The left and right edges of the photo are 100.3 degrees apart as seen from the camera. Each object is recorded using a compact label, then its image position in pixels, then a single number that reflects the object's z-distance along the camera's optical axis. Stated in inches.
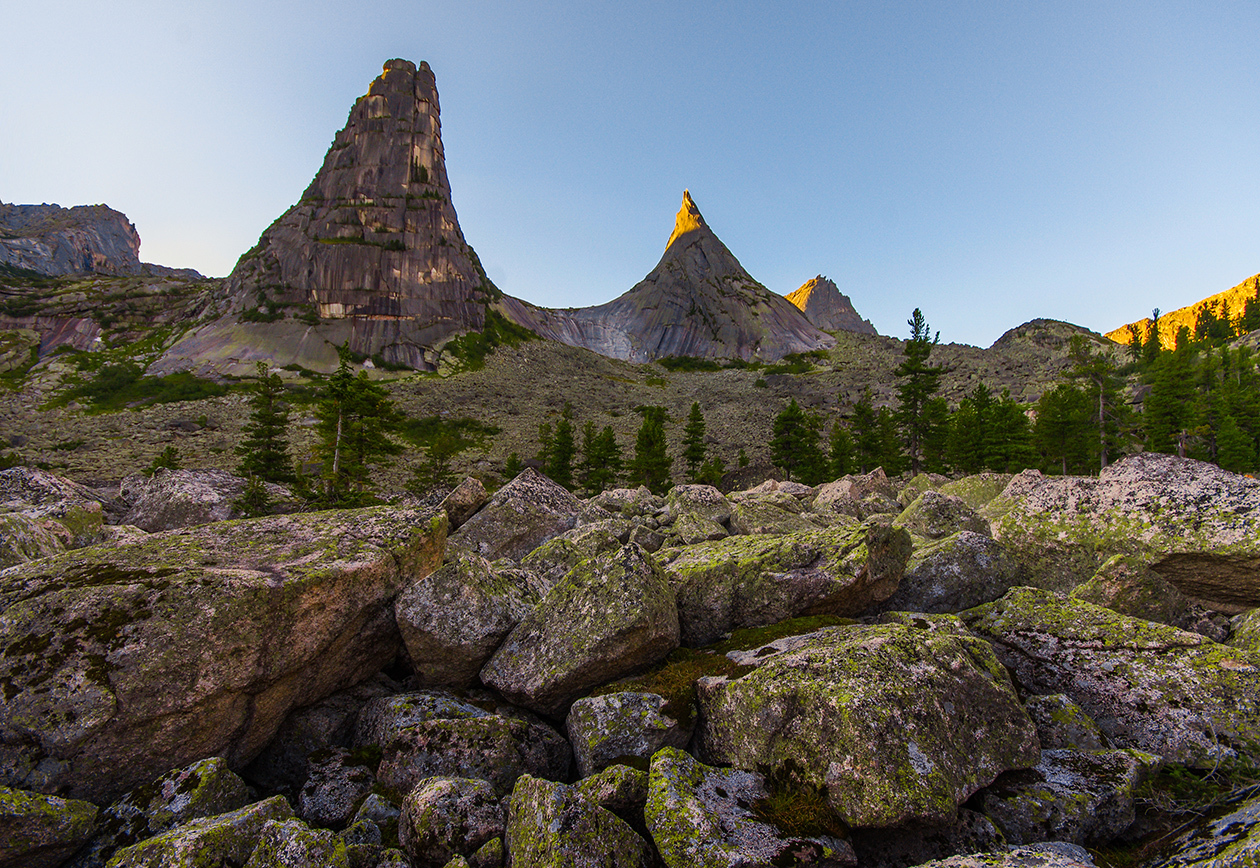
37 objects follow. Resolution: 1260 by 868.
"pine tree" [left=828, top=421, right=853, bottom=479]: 2748.5
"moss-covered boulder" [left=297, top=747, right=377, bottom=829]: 241.6
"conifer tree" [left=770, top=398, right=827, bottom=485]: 2807.6
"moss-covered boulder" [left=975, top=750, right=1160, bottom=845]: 205.3
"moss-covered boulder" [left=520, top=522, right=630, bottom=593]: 442.9
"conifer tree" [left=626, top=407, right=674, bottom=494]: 2706.7
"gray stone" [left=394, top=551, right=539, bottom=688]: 303.3
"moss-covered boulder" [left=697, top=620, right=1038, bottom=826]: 197.2
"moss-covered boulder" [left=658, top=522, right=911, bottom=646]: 337.1
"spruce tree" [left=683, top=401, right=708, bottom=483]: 3002.0
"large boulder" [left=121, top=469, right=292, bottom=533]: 621.6
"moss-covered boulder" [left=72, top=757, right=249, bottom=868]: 206.1
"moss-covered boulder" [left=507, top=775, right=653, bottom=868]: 183.2
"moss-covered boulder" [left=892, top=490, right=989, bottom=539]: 535.1
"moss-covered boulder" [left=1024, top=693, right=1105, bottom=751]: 249.0
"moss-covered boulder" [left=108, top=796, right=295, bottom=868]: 180.4
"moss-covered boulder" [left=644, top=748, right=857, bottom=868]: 181.2
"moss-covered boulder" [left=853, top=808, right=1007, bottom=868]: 196.2
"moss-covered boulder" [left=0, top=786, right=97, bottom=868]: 183.5
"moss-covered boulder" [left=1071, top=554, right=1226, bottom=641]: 343.9
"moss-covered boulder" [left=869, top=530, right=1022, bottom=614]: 383.9
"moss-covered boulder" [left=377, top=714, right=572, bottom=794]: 252.2
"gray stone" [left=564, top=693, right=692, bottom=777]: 248.5
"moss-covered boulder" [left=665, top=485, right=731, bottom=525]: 692.1
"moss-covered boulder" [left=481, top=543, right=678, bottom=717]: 283.0
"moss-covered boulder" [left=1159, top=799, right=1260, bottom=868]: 147.0
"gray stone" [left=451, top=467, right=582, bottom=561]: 568.7
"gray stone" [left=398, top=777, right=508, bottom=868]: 203.9
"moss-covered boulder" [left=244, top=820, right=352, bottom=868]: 183.5
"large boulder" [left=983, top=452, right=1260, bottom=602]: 380.2
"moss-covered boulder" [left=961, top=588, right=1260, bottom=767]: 246.5
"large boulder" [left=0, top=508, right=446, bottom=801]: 223.5
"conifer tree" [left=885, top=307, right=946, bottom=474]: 2691.9
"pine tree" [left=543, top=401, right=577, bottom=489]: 2711.6
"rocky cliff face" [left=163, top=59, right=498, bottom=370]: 4749.0
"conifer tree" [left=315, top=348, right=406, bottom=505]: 1525.6
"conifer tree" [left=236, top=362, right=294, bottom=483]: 1670.8
